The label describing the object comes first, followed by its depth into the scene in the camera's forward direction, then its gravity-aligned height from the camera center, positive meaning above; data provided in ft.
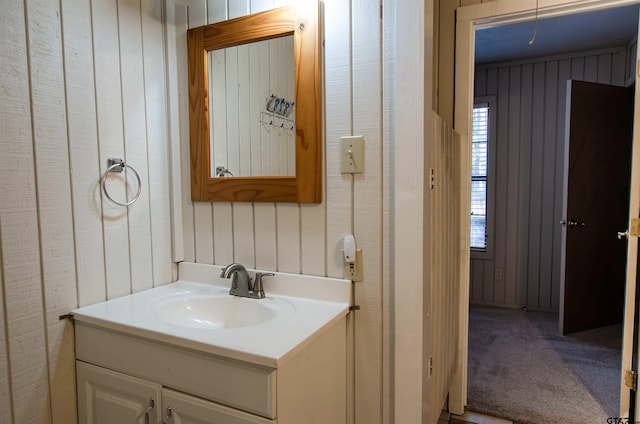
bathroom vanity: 3.36 -1.63
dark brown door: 9.99 -0.33
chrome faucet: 4.87 -1.22
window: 12.81 +0.36
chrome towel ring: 4.74 +0.24
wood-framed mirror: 4.63 +1.05
